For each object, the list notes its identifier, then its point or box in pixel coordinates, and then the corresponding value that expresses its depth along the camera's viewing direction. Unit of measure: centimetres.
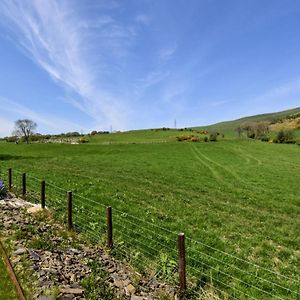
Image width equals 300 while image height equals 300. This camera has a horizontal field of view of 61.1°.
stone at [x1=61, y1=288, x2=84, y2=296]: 678
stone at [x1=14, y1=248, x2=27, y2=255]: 834
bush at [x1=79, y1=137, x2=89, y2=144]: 9266
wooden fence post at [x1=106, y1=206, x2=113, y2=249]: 972
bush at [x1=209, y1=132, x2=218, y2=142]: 8447
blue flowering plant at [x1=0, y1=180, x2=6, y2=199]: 1444
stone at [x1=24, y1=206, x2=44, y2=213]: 1227
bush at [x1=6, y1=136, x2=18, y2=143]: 10469
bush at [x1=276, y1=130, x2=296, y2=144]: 8809
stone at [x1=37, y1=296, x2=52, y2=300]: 645
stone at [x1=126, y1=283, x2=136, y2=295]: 723
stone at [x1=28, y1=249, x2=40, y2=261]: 816
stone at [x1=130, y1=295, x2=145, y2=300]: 698
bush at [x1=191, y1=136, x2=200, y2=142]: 8683
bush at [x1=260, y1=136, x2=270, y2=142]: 9383
